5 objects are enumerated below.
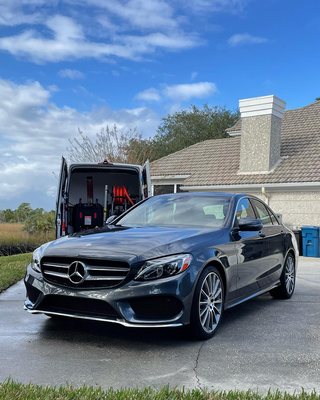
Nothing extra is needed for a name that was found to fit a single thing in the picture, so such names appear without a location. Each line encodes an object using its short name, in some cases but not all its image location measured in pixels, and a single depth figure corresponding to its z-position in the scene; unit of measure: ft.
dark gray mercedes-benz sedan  14.93
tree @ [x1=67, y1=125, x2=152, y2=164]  91.50
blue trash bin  46.62
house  53.52
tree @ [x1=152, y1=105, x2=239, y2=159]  119.65
